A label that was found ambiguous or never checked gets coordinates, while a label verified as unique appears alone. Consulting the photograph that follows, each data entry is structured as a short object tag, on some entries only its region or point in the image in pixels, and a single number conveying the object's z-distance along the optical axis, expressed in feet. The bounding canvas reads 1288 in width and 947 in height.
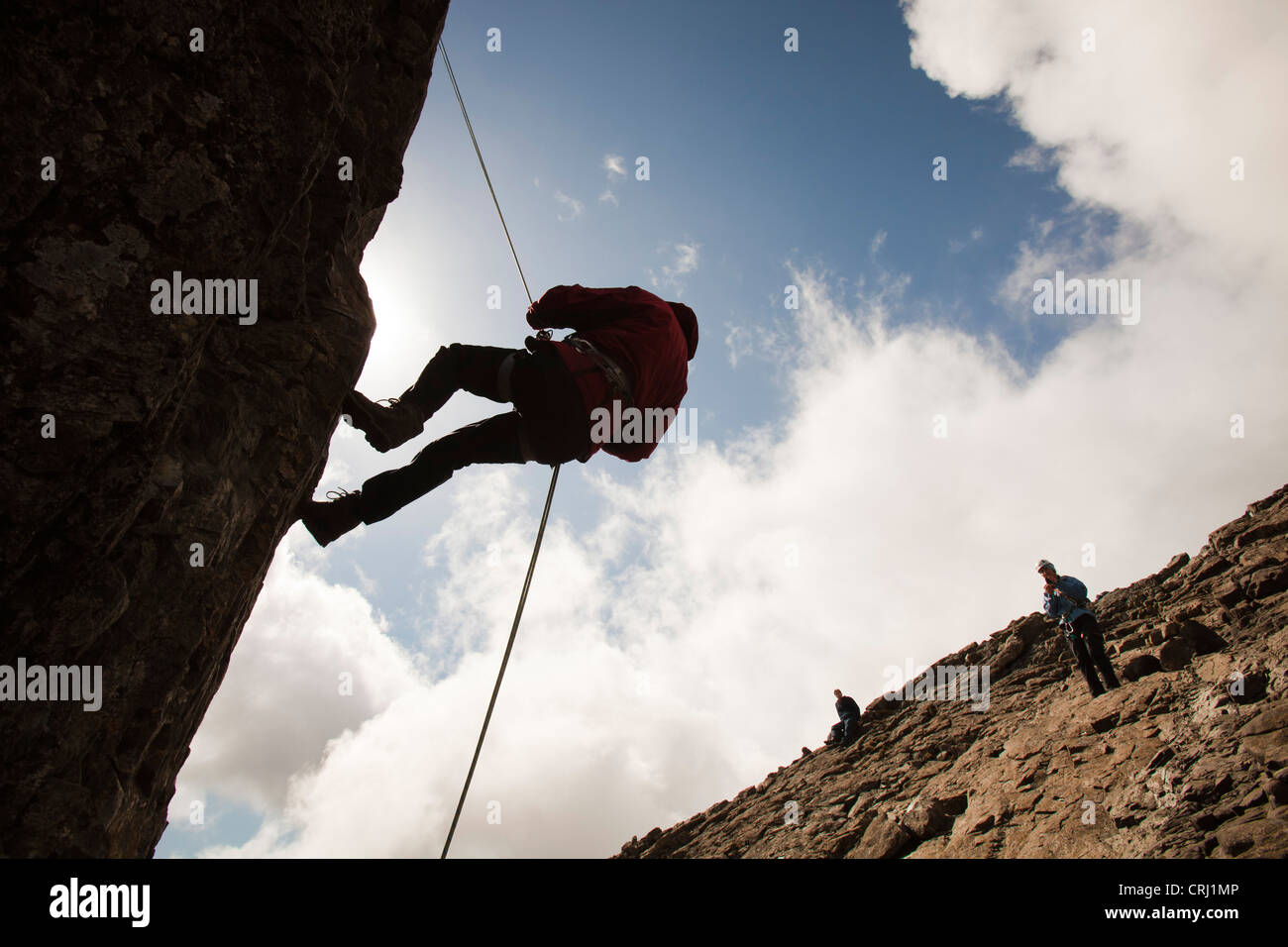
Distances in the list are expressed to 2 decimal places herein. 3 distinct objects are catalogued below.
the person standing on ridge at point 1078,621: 30.58
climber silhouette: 12.98
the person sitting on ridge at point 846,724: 55.93
